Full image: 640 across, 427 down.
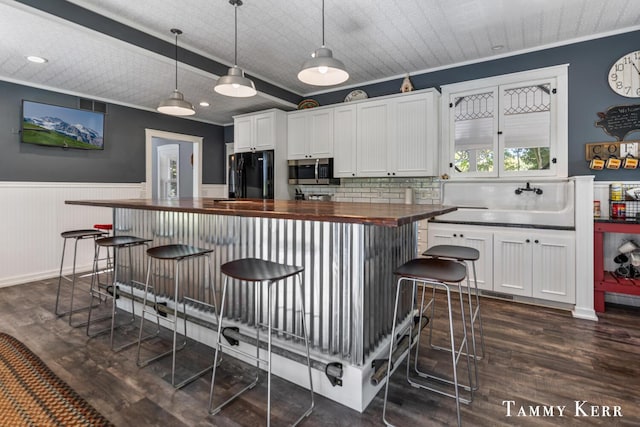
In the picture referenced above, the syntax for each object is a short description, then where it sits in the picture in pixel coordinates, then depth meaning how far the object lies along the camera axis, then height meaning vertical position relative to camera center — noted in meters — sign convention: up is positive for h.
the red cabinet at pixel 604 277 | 2.92 -0.61
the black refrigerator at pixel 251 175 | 4.93 +0.56
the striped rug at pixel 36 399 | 1.01 -0.65
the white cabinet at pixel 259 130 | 4.93 +1.27
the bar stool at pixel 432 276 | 1.52 -0.31
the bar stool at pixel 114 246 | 2.53 -0.28
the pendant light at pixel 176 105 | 3.23 +1.07
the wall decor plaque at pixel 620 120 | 3.17 +0.90
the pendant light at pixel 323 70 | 2.20 +1.02
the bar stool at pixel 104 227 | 3.71 -0.18
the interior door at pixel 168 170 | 7.38 +0.94
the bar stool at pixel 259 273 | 1.52 -0.30
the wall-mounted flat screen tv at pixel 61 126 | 4.09 +1.14
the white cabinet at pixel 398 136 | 3.96 +0.96
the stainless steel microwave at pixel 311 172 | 4.70 +0.59
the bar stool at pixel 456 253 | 2.05 -0.28
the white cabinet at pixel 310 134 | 4.71 +1.16
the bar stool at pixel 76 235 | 2.99 -0.23
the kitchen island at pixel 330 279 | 1.71 -0.39
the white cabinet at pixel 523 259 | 3.12 -0.49
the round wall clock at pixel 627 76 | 3.16 +1.34
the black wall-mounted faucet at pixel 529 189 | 3.61 +0.25
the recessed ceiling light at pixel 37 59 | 3.26 +1.55
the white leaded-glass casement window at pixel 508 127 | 3.46 +0.96
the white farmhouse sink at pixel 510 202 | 3.35 +0.10
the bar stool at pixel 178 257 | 1.99 -0.29
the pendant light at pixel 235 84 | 2.68 +1.07
